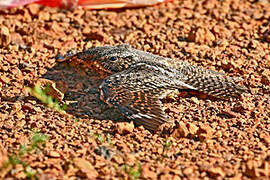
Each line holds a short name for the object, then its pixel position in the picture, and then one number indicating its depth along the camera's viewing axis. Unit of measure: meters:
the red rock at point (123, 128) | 10.99
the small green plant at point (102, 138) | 10.56
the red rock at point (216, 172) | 9.33
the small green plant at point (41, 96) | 9.86
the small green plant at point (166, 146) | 10.43
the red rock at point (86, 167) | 9.27
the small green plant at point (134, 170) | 9.17
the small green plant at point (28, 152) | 9.13
